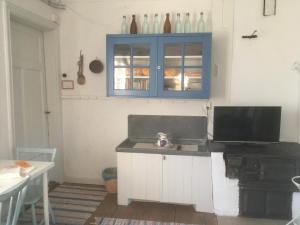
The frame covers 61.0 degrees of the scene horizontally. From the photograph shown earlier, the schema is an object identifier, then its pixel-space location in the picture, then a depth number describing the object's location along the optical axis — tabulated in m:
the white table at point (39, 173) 1.74
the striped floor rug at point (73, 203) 2.56
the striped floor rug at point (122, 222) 2.50
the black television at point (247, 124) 2.62
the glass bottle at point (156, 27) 3.01
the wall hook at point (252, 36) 2.68
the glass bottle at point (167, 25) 2.95
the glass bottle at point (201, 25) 2.89
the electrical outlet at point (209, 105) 3.08
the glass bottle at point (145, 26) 3.03
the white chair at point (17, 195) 1.49
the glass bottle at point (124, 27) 3.06
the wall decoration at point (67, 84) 3.36
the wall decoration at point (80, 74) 3.28
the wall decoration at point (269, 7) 2.65
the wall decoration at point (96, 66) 3.23
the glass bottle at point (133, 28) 3.02
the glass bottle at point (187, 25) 2.94
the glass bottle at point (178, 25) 2.97
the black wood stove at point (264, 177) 2.35
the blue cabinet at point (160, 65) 2.78
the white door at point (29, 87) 2.83
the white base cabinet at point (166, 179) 2.67
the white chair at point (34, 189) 2.18
